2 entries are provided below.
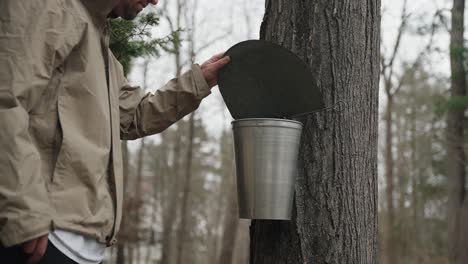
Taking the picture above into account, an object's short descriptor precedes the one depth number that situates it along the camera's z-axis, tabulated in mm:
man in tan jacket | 1664
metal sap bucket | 2270
